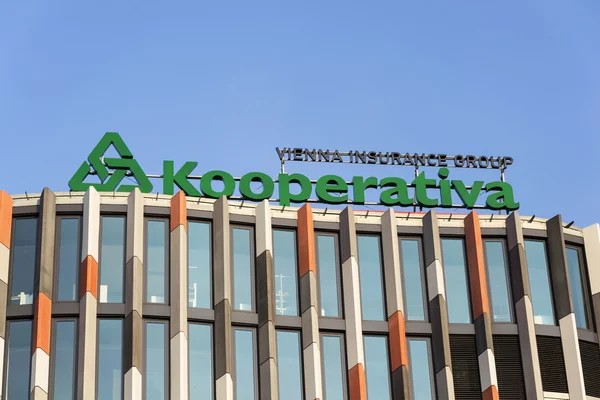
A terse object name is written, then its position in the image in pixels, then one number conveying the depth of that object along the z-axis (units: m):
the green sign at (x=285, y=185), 76.75
